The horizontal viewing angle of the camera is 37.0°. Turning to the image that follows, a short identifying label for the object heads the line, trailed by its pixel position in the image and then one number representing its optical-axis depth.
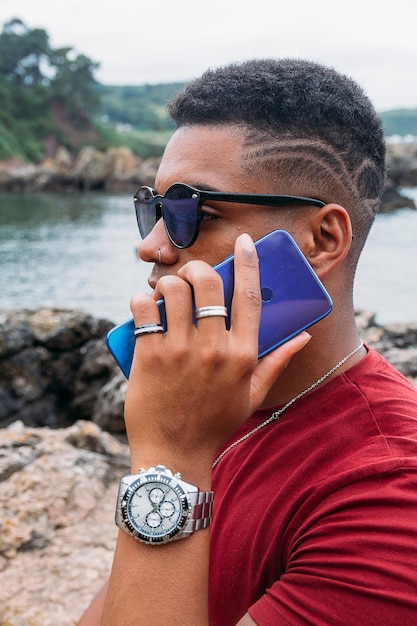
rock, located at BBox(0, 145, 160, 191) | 63.84
